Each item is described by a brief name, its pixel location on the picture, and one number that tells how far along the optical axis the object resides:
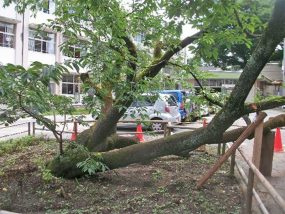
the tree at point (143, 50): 5.18
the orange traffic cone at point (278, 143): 11.66
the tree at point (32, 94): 3.93
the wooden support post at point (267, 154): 7.43
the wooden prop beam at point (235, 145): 5.34
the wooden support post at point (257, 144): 5.29
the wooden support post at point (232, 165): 7.12
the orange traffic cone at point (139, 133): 11.13
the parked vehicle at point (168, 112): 16.93
